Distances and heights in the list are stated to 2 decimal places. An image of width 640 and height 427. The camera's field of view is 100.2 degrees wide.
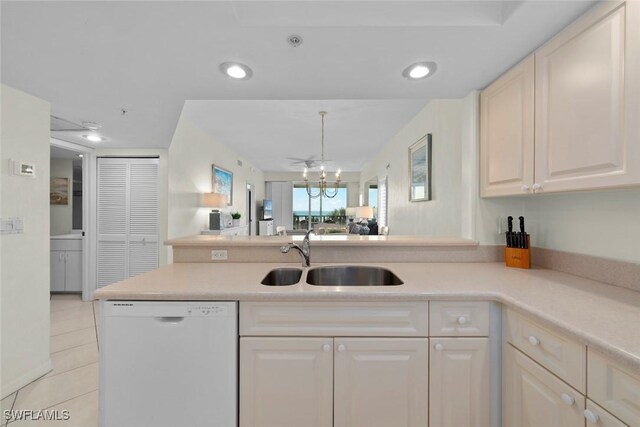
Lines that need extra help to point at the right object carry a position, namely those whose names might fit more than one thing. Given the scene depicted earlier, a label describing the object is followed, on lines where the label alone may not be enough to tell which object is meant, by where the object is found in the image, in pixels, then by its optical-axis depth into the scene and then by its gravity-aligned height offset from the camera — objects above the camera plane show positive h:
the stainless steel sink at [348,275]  1.78 -0.43
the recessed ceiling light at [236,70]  1.54 +0.84
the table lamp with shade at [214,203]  4.10 +0.13
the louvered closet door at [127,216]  3.58 -0.07
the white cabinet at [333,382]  1.22 -0.78
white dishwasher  1.21 -0.70
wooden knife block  1.66 -0.28
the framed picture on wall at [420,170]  3.03 +0.53
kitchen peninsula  1.22 -0.59
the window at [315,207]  9.35 +0.19
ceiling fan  6.20 +1.26
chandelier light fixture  3.61 +0.77
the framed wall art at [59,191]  4.45 +0.33
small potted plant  5.07 -0.12
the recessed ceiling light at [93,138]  2.95 +0.83
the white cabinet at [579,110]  0.98 +0.46
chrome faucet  1.76 -0.24
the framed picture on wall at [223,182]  4.60 +0.54
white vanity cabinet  3.77 -0.75
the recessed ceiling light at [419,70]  1.53 +0.84
